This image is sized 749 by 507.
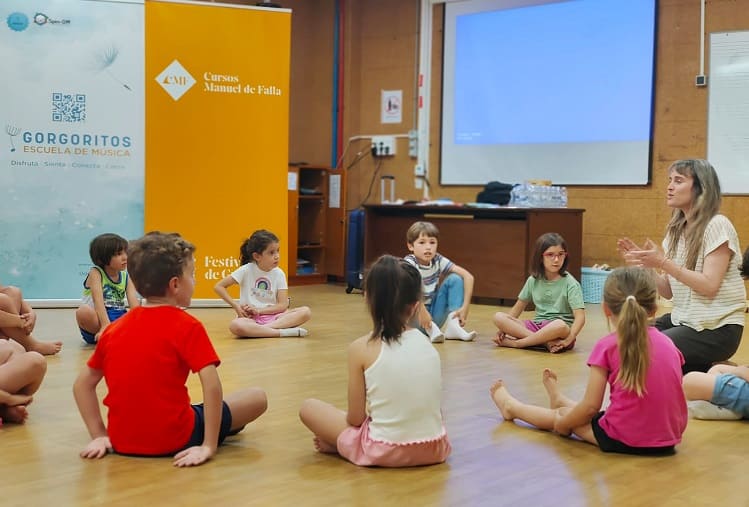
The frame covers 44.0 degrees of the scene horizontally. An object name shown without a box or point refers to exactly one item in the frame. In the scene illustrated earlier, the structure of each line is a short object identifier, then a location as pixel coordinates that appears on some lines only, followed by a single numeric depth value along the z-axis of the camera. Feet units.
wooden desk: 25.80
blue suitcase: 29.25
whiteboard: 25.44
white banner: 21.83
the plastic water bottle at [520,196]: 26.78
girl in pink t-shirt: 9.38
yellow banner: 22.48
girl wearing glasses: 17.25
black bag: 27.43
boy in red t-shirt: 8.83
